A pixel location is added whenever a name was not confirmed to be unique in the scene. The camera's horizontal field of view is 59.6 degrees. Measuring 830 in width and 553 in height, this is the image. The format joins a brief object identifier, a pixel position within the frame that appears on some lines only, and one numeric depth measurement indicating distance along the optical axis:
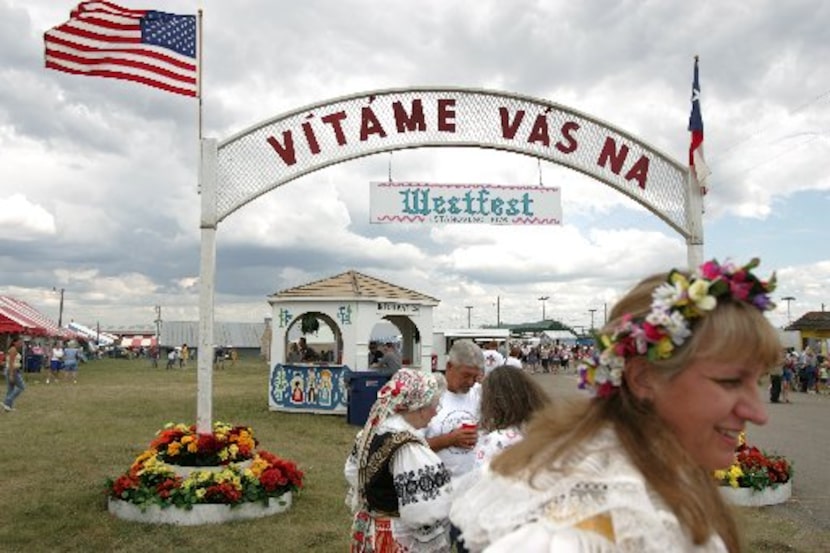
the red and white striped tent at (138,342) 77.38
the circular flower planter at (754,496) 8.32
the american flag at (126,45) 7.49
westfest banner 8.07
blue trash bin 15.02
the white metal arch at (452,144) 7.88
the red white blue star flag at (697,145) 8.45
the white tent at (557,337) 59.11
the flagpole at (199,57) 7.88
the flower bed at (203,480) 7.55
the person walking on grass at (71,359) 30.41
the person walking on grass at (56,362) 31.36
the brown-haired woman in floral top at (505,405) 3.88
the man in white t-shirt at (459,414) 4.53
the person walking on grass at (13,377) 17.53
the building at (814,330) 33.09
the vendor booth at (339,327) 16.67
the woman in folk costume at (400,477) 3.36
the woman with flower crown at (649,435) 1.35
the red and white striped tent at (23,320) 29.17
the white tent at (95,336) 70.06
